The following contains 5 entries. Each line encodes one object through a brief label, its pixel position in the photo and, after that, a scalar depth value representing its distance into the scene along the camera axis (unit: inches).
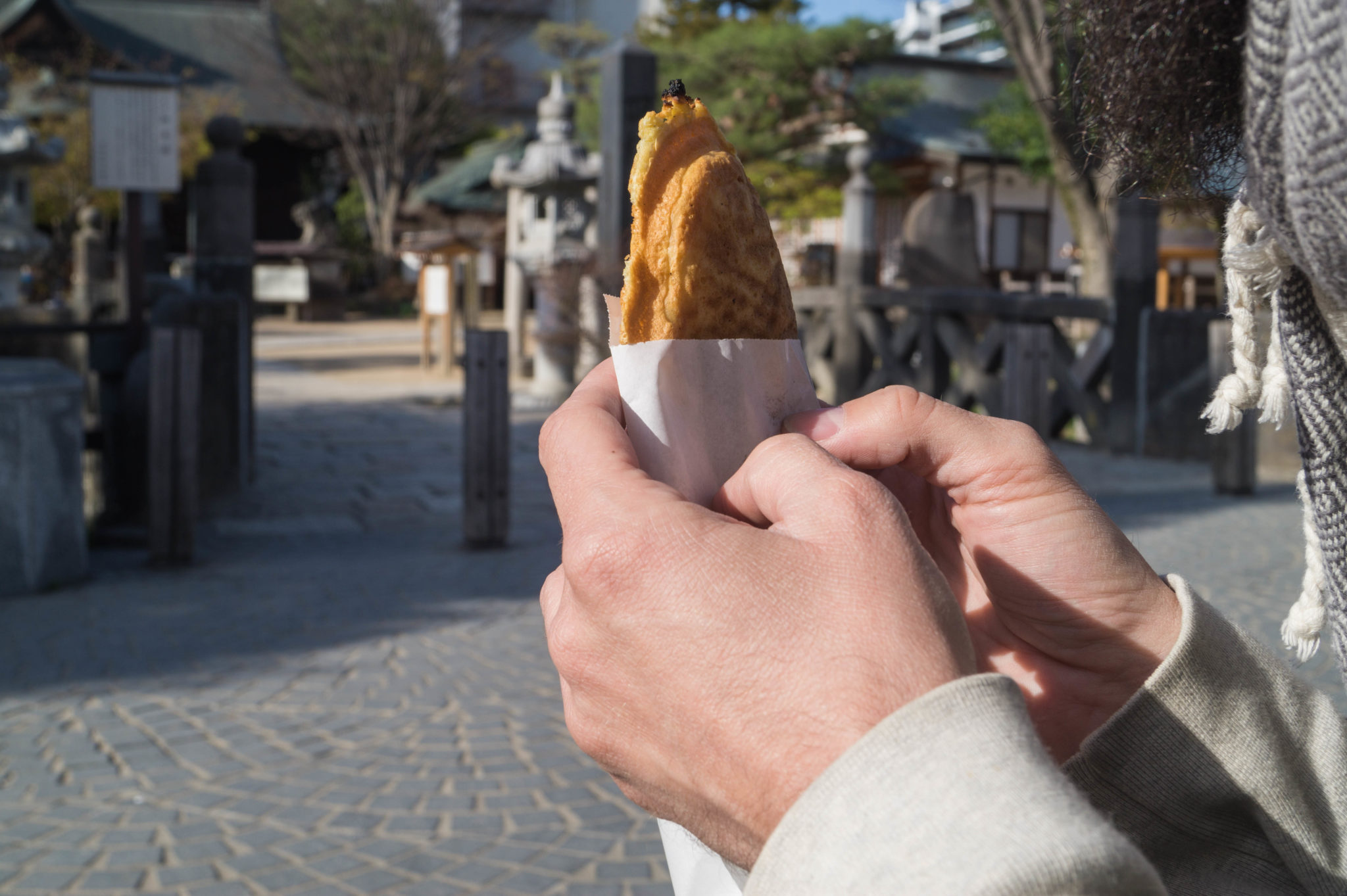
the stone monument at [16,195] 265.9
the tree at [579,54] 820.6
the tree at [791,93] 676.1
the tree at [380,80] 979.3
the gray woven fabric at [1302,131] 23.9
